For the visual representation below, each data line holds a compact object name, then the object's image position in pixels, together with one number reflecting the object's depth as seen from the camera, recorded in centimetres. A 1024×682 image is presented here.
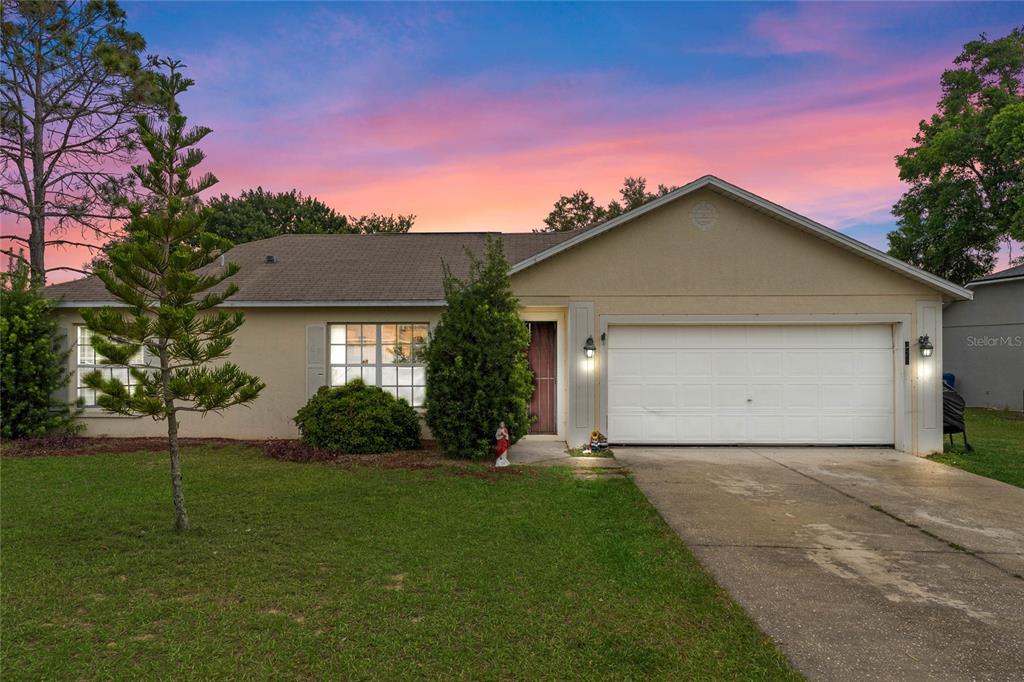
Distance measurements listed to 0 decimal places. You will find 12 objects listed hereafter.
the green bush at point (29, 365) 990
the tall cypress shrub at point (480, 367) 848
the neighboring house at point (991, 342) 1723
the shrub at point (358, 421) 915
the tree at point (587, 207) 3409
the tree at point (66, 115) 1614
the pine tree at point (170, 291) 469
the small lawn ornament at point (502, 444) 832
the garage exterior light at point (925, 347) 934
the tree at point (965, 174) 2264
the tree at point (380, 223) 3234
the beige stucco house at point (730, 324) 956
